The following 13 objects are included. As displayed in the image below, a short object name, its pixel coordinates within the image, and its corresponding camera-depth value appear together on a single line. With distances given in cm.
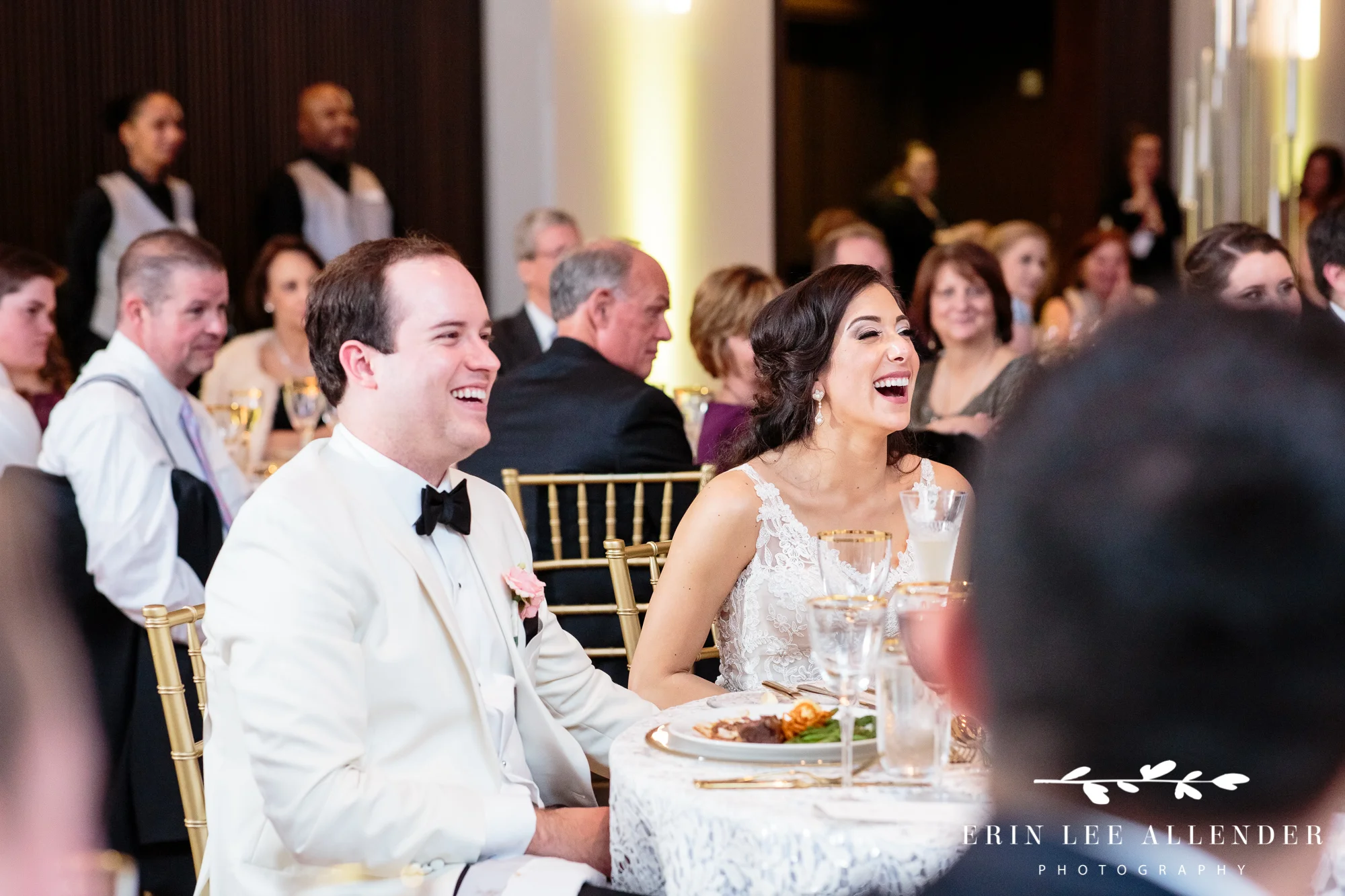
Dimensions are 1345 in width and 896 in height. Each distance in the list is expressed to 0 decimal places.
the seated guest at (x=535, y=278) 612
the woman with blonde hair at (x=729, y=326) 464
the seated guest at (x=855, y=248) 577
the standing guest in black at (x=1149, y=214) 941
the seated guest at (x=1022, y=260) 693
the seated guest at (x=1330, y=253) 394
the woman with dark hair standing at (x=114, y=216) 625
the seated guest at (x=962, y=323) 497
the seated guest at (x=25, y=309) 419
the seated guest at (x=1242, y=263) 391
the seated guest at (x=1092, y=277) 723
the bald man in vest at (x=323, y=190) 706
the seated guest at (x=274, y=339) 574
